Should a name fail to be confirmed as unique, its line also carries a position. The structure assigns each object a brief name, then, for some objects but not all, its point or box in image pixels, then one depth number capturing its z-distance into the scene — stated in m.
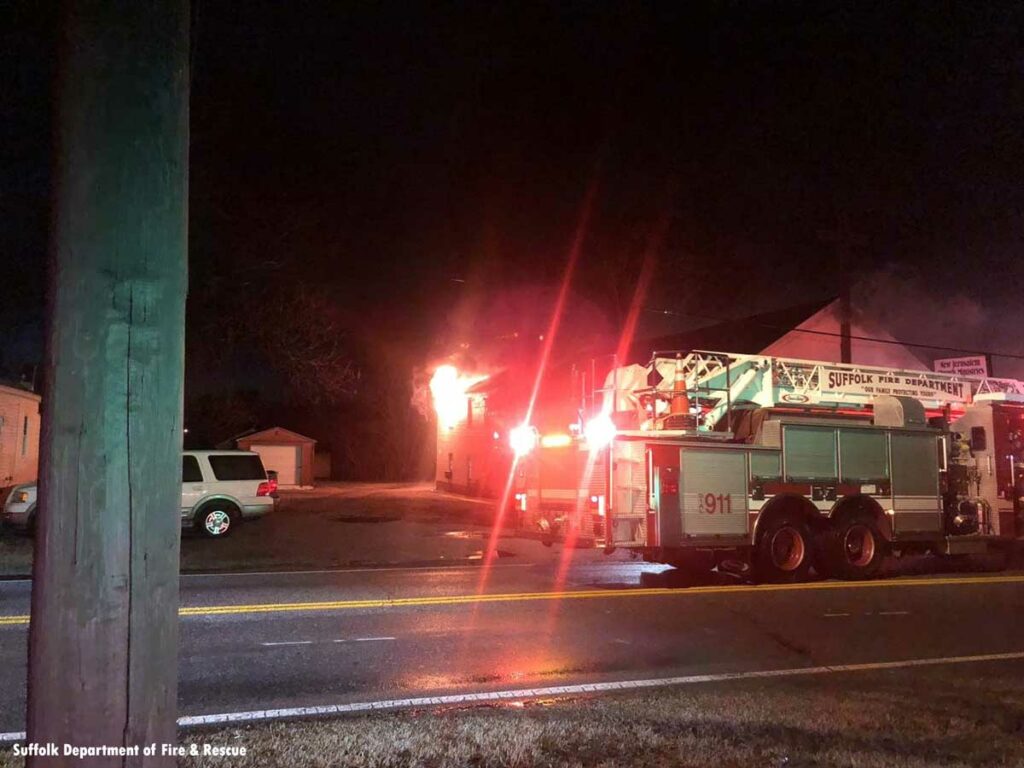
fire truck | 11.41
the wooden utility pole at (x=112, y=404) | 2.06
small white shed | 41.38
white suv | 16.17
